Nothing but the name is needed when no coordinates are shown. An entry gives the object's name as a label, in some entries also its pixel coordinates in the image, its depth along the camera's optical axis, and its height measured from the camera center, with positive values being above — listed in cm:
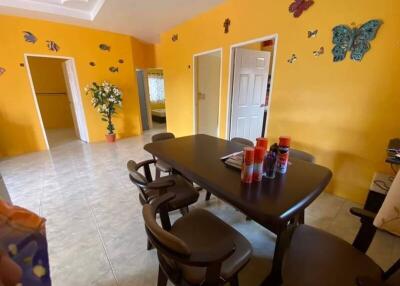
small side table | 160 -90
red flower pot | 453 -124
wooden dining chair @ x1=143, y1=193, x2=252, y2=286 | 70 -83
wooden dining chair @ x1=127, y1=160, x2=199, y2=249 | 125 -84
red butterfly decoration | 203 +89
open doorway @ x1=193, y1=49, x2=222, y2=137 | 380 -9
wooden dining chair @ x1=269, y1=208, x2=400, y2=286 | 82 -83
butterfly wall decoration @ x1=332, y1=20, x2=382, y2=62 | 170 +46
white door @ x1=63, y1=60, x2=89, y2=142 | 416 -29
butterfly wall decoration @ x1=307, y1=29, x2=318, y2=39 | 203 +58
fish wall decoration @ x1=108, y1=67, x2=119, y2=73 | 446 +40
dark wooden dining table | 85 -54
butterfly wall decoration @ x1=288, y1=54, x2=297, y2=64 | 224 +34
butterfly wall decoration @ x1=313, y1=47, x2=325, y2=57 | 201 +38
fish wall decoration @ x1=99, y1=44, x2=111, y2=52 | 422 +87
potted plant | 412 -24
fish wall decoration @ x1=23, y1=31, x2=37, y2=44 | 344 +88
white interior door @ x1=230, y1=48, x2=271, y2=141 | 306 -8
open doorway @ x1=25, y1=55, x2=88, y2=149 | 558 -44
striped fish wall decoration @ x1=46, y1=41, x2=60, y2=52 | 368 +78
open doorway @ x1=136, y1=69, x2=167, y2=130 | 567 -44
